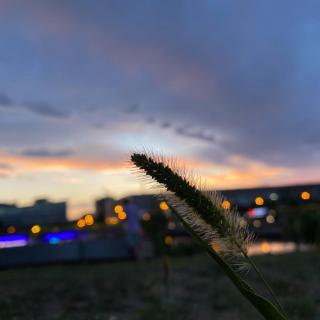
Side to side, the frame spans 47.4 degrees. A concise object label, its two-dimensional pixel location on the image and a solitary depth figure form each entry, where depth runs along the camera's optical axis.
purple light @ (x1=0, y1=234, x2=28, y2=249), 10.84
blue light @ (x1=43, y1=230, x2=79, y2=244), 12.66
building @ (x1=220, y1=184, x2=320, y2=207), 32.58
